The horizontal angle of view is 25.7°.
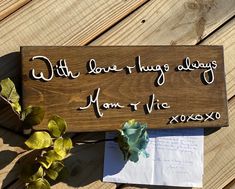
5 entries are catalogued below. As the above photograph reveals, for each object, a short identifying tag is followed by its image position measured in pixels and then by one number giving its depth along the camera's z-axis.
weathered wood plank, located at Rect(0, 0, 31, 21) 1.08
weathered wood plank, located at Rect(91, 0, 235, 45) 1.12
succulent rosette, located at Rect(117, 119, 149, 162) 1.00
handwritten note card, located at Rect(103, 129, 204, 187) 1.07
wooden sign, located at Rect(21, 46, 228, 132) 1.04
